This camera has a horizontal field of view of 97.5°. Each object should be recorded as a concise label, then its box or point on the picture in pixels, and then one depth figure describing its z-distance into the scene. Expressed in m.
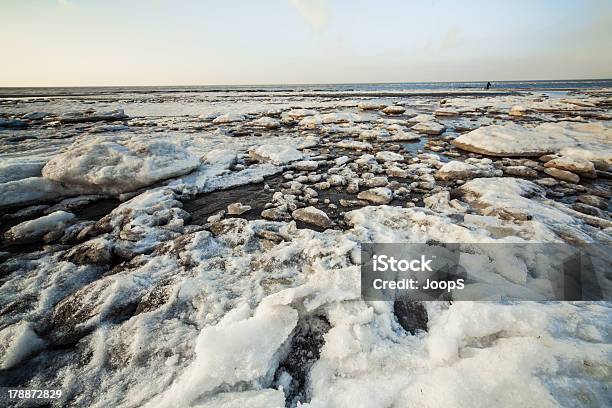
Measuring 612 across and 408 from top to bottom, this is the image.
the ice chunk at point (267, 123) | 9.84
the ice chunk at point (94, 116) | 12.39
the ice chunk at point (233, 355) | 1.40
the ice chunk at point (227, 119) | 11.04
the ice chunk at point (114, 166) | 3.99
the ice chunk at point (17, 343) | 1.65
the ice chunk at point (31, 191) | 3.69
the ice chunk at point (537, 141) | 5.43
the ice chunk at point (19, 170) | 3.99
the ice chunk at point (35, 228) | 2.95
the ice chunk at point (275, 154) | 5.74
